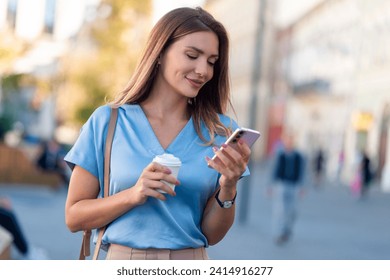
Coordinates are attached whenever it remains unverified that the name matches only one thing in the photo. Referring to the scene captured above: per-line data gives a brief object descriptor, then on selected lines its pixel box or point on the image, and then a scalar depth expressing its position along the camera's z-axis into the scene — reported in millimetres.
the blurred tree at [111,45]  35969
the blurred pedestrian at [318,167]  30391
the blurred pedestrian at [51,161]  20938
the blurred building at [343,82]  34781
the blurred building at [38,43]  26875
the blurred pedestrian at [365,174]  25241
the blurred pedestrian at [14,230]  8836
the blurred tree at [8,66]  24125
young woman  2574
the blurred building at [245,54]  58688
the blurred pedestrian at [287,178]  12289
